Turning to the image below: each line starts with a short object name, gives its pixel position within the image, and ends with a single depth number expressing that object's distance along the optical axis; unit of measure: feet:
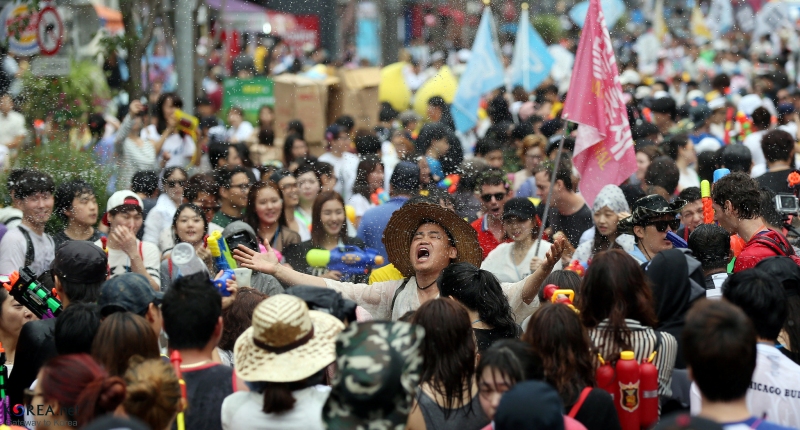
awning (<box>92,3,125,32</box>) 135.23
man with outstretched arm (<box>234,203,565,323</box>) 35.17
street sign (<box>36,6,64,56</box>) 78.95
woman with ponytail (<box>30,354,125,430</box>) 21.06
